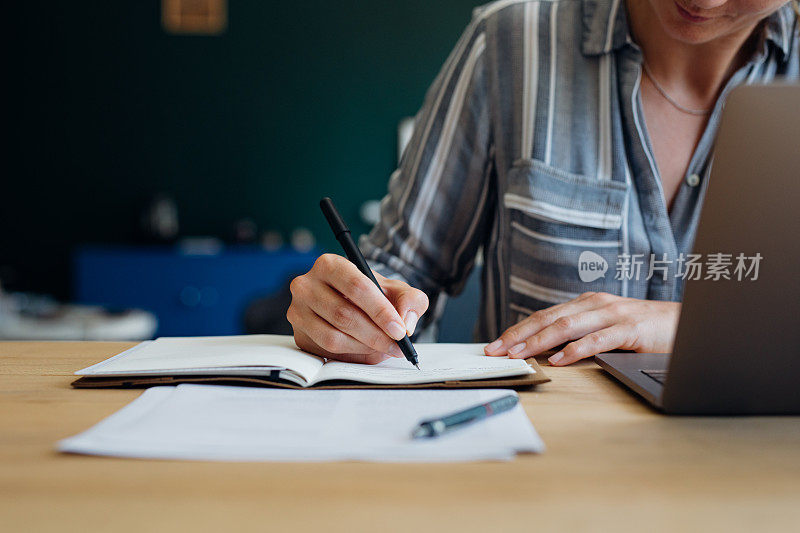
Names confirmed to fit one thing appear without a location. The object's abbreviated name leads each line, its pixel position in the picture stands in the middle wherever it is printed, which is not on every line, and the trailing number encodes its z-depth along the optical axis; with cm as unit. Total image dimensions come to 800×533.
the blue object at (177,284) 423
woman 122
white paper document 49
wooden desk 39
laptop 48
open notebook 68
